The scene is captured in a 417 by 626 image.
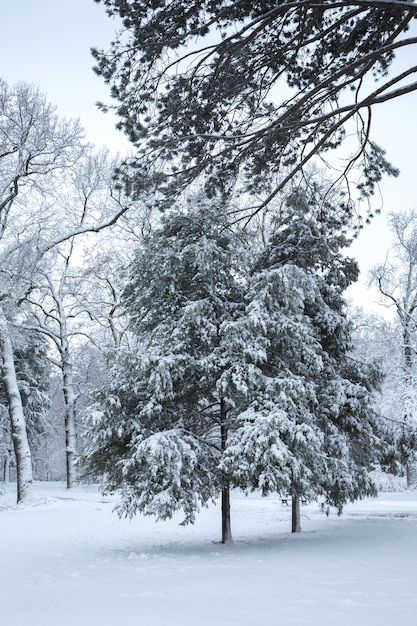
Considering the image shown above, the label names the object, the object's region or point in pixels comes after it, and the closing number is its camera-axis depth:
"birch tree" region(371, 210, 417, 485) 20.25
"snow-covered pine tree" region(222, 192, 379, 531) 9.31
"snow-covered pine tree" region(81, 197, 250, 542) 9.49
